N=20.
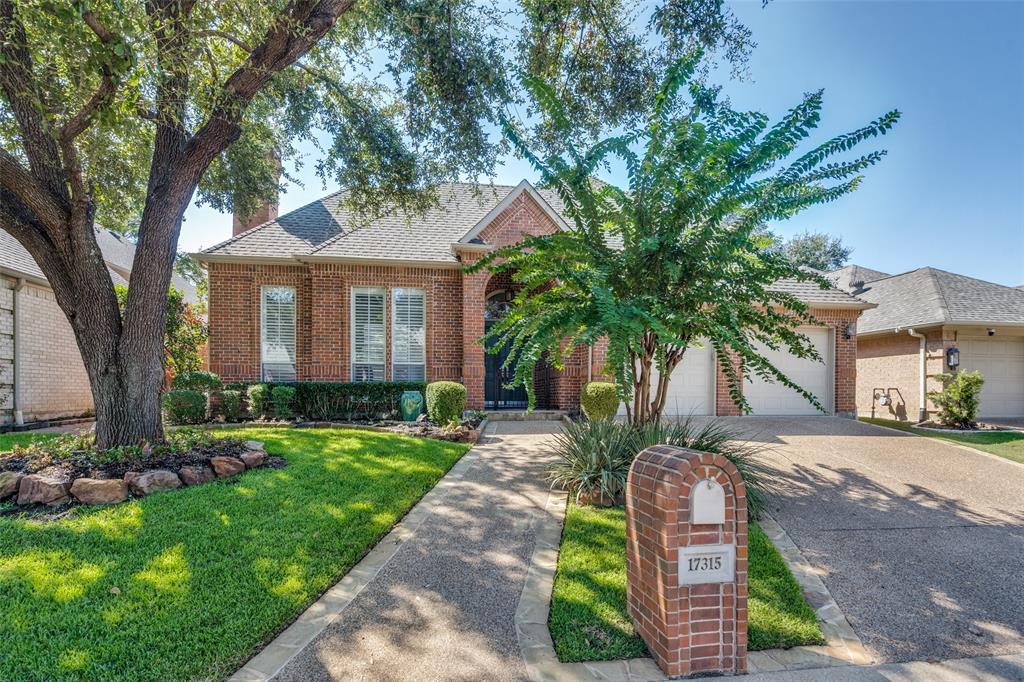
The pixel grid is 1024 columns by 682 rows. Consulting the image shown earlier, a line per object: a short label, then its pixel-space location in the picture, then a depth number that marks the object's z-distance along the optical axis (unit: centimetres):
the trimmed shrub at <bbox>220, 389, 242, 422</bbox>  950
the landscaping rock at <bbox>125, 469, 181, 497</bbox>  472
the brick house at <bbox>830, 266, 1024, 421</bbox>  1248
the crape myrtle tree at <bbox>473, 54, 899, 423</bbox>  440
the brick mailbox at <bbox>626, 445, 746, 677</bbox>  245
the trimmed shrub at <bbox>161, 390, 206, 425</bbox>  892
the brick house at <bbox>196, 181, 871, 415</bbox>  1076
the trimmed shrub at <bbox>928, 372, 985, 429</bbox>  1044
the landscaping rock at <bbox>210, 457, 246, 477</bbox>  540
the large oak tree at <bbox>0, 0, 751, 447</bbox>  483
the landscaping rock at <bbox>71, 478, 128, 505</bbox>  449
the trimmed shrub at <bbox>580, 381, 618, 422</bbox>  929
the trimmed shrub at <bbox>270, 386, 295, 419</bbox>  957
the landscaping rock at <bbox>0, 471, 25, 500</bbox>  453
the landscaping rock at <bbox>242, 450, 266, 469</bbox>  569
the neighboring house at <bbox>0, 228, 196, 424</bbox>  929
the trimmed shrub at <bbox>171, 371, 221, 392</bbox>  934
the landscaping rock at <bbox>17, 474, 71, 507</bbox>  445
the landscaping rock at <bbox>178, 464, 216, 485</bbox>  510
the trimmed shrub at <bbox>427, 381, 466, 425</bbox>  880
